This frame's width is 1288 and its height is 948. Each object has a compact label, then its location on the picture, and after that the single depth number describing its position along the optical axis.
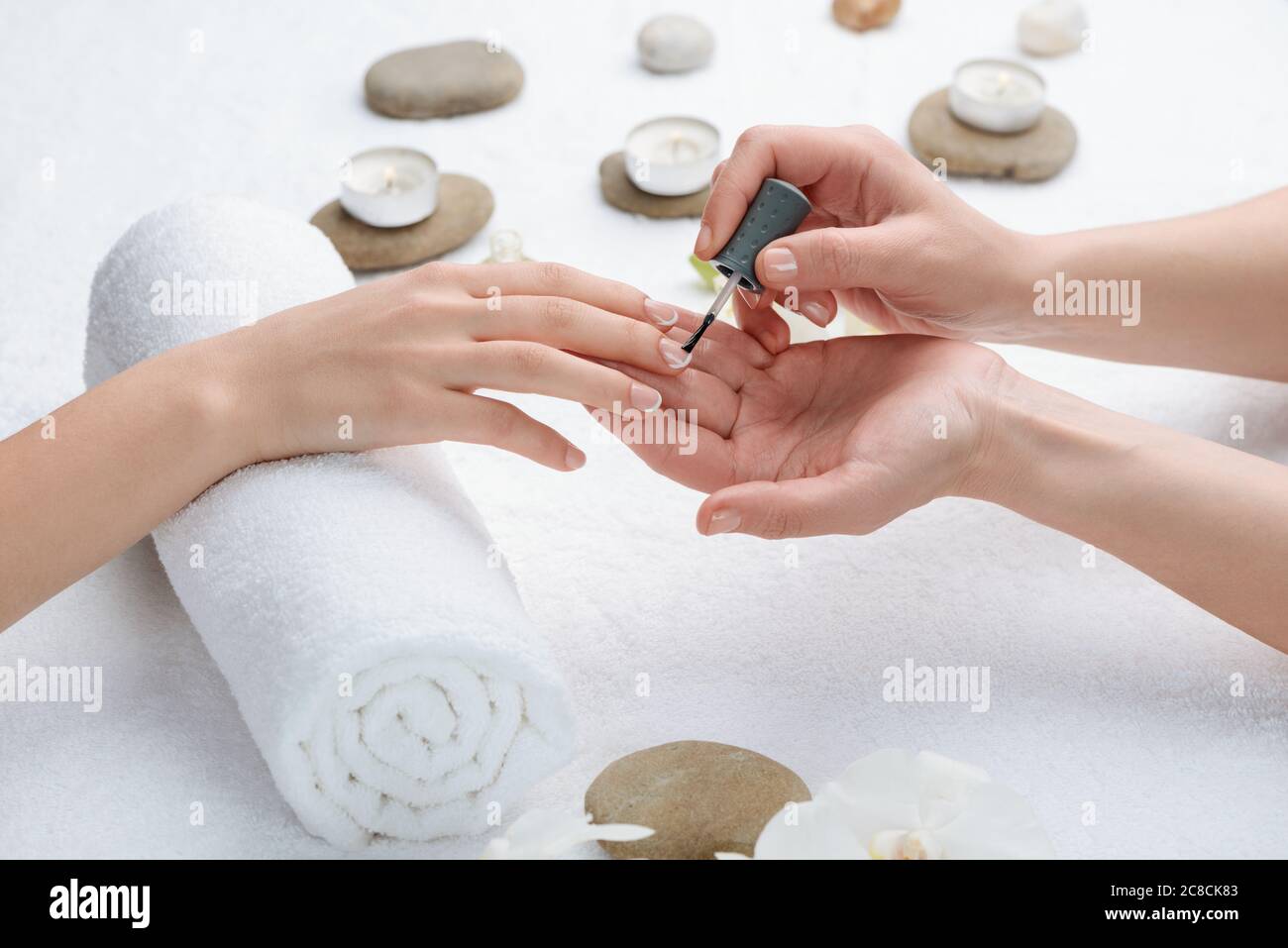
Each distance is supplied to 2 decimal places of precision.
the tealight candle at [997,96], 0.91
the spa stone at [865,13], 0.99
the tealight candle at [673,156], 0.88
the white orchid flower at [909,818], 0.63
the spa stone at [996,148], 0.90
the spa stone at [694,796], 0.66
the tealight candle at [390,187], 0.87
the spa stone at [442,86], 0.95
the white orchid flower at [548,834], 0.63
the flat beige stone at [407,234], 0.87
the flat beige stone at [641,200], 0.89
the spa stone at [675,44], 0.97
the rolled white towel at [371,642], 0.65
